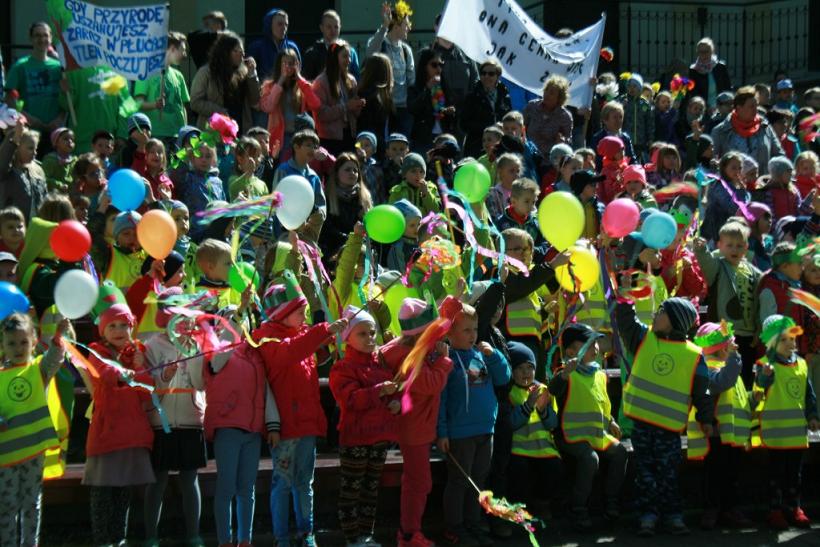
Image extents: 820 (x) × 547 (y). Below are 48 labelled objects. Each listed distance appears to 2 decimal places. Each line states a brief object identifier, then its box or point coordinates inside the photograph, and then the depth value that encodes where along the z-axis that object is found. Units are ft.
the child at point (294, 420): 27.17
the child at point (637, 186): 38.14
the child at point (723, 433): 30.81
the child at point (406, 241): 32.55
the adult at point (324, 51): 44.83
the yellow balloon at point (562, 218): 28.84
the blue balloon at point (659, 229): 31.04
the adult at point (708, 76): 55.72
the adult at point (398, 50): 45.42
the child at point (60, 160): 37.63
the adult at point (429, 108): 44.57
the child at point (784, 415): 31.30
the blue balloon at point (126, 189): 30.94
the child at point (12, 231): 29.91
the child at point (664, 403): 29.86
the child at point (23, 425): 25.71
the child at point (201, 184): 36.73
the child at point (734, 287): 35.14
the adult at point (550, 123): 44.62
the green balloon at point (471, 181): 31.17
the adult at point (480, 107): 44.65
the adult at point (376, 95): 42.88
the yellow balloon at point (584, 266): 29.81
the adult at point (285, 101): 41.65
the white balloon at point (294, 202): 27.71
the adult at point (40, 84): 41.65
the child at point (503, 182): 37.76
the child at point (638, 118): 51.16
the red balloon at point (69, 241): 26.68
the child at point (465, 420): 28.50
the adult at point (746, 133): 45.96
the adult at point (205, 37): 44.96
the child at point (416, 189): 36.14
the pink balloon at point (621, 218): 30.32
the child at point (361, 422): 27.32
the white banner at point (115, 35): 39.34
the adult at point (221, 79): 42.01
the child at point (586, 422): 29.91
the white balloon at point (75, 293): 24.53
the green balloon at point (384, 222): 29.22
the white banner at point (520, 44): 44.19
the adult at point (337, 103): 42.19
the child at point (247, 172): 35.83
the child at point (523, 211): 33.91
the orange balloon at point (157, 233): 26.99
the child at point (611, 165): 40.42
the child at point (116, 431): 26.11
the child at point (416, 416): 27.71
